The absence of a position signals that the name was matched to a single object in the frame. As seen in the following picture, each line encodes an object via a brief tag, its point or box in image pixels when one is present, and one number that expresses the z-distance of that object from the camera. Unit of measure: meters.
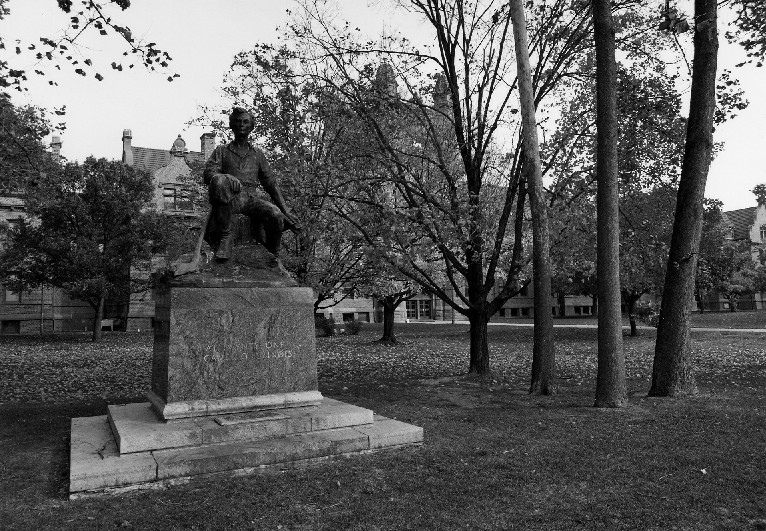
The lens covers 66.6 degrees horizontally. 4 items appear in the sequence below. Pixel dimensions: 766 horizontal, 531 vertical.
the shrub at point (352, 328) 33.25
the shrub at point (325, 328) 32.41
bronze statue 7.68
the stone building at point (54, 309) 38.75
